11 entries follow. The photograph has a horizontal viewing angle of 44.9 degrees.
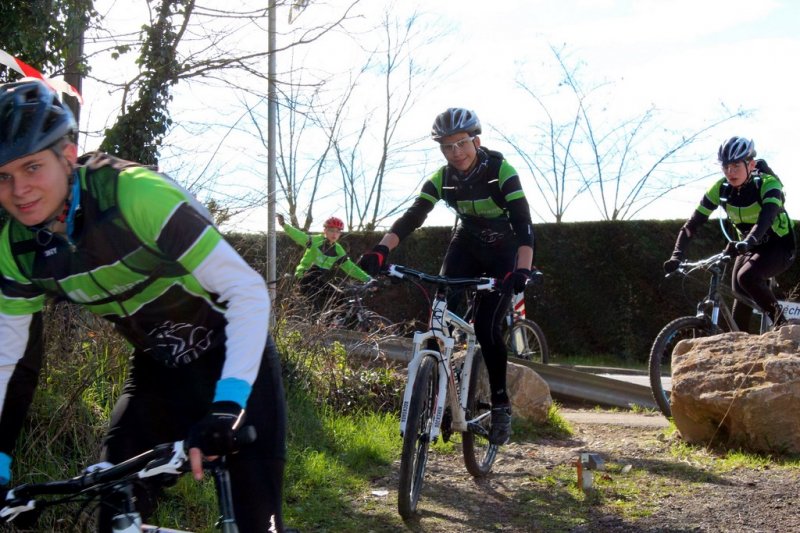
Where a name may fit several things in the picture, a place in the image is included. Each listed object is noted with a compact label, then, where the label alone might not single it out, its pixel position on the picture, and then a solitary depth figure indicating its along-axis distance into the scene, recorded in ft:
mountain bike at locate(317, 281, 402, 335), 26.36
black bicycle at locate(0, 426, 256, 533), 7.09
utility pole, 27.37
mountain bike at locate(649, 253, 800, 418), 26.61
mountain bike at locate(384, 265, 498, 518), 17.38
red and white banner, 16.46
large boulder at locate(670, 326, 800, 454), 22.65
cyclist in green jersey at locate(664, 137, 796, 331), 25.72
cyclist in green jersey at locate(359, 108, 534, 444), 19.51
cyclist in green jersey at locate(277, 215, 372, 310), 26.69
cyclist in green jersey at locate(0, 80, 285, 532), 8.19
